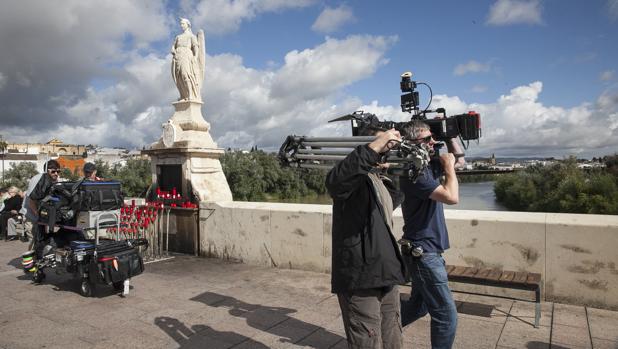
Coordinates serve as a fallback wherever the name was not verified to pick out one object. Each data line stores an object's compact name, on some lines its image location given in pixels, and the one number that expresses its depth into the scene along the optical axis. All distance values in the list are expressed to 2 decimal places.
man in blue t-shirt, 2.73
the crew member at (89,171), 5.79
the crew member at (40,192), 5.77
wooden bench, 3.75
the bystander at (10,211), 10.09
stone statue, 8.02
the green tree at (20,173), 38.26
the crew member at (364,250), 2.17
